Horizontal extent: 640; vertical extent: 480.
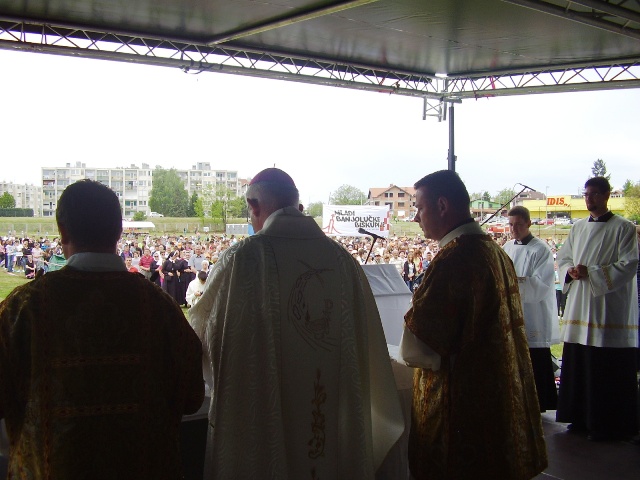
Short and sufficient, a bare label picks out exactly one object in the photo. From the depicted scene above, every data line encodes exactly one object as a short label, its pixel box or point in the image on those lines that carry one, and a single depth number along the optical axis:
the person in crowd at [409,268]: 16.52
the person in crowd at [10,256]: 21.38
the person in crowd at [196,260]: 16.11
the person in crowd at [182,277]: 15.59
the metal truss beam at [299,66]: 6.56
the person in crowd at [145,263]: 16.28
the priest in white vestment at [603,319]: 4.39
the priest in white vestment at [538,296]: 4.91
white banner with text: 15.59
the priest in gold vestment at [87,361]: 1.66
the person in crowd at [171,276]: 15.53
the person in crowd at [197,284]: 10.55
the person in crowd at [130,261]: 15.80
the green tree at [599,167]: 58.81
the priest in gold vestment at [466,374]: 2.34
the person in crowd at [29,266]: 18.58
